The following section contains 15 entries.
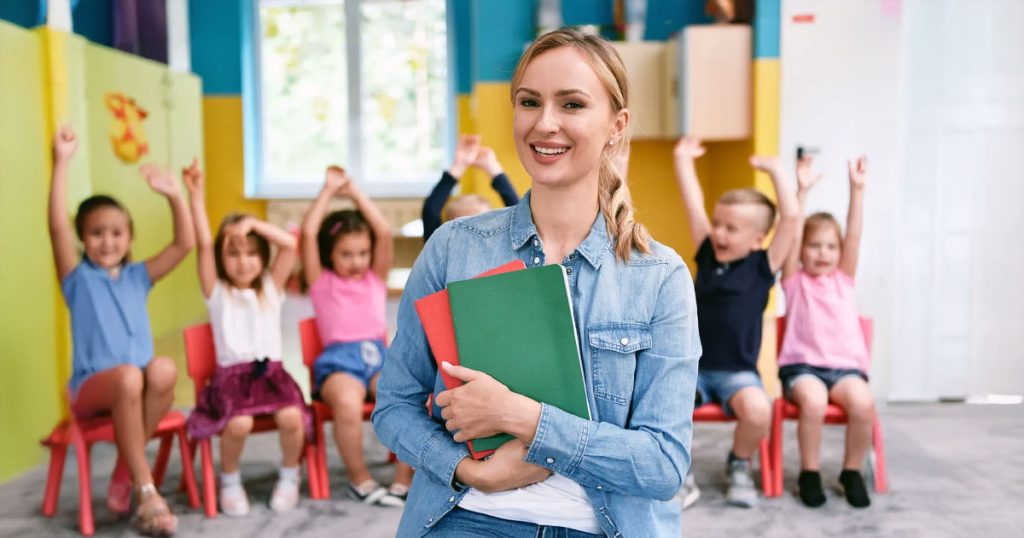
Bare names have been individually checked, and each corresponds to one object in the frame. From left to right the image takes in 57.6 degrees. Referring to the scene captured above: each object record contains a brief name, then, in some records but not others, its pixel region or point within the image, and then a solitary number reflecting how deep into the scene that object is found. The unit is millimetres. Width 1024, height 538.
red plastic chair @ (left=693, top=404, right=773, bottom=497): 2805
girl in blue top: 2611
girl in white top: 2748
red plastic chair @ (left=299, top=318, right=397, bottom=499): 2871
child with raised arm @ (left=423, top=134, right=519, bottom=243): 2756
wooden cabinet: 4188
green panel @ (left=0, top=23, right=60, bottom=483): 3061
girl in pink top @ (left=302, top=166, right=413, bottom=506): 2854
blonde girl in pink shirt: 2846
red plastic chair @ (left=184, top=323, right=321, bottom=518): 2730
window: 7098
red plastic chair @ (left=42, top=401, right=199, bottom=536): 2586
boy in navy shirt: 2850
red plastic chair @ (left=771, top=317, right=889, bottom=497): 2883
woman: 1126
